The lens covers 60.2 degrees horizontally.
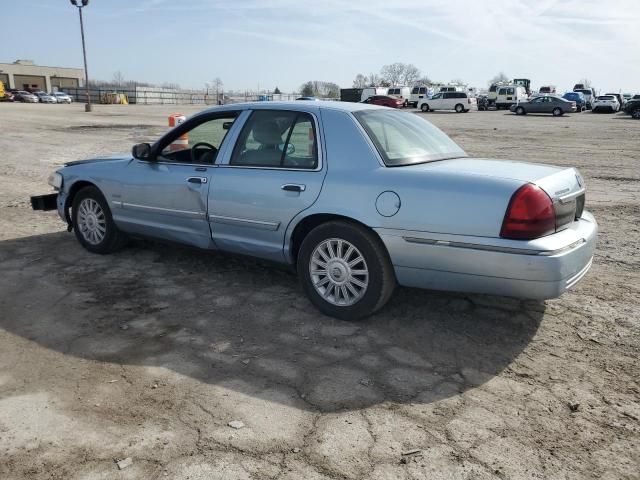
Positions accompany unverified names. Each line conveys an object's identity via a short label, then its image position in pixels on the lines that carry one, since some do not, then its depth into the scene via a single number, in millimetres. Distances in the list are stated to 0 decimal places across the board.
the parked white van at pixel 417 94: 52312
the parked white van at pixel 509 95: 49219
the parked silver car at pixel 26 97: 63188
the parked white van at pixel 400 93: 54034
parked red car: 47866
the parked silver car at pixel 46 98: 63944
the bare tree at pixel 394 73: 146875
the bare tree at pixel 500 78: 149125
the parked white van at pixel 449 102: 47156
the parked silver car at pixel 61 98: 65438
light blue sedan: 3459
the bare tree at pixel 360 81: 130625
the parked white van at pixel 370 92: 53938
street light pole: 39559
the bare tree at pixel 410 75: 147200
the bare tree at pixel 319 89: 86375
